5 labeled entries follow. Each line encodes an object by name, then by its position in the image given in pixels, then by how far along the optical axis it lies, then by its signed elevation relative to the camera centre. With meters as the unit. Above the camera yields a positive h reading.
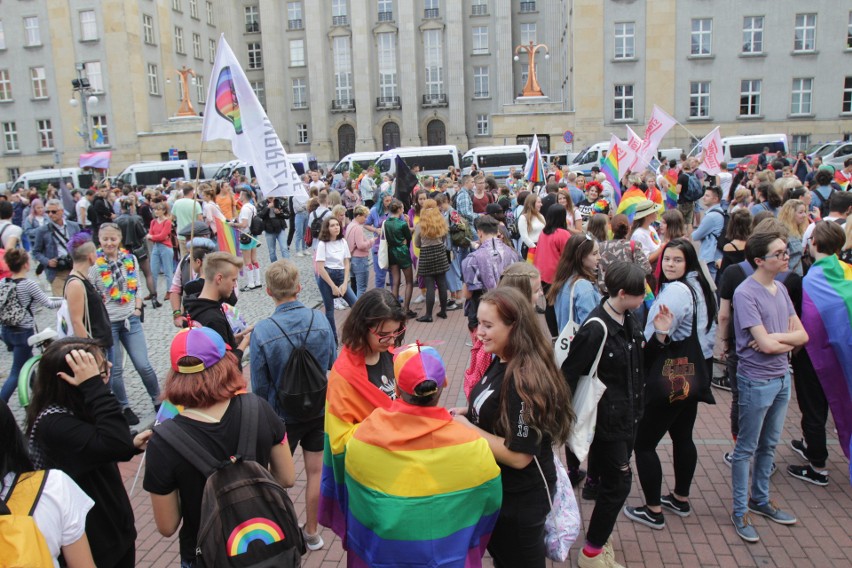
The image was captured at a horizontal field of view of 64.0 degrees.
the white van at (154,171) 35.22 +0.67
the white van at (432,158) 33.25 +0.84
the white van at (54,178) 35.08 +0.50
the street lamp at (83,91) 29.77 +4.34
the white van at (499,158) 32.94 +0.73
